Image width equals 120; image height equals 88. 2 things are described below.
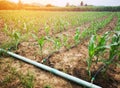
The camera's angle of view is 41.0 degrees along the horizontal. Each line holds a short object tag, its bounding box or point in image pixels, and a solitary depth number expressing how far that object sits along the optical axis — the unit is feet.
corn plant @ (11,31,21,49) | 12.19
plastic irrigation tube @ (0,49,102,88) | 7.63
